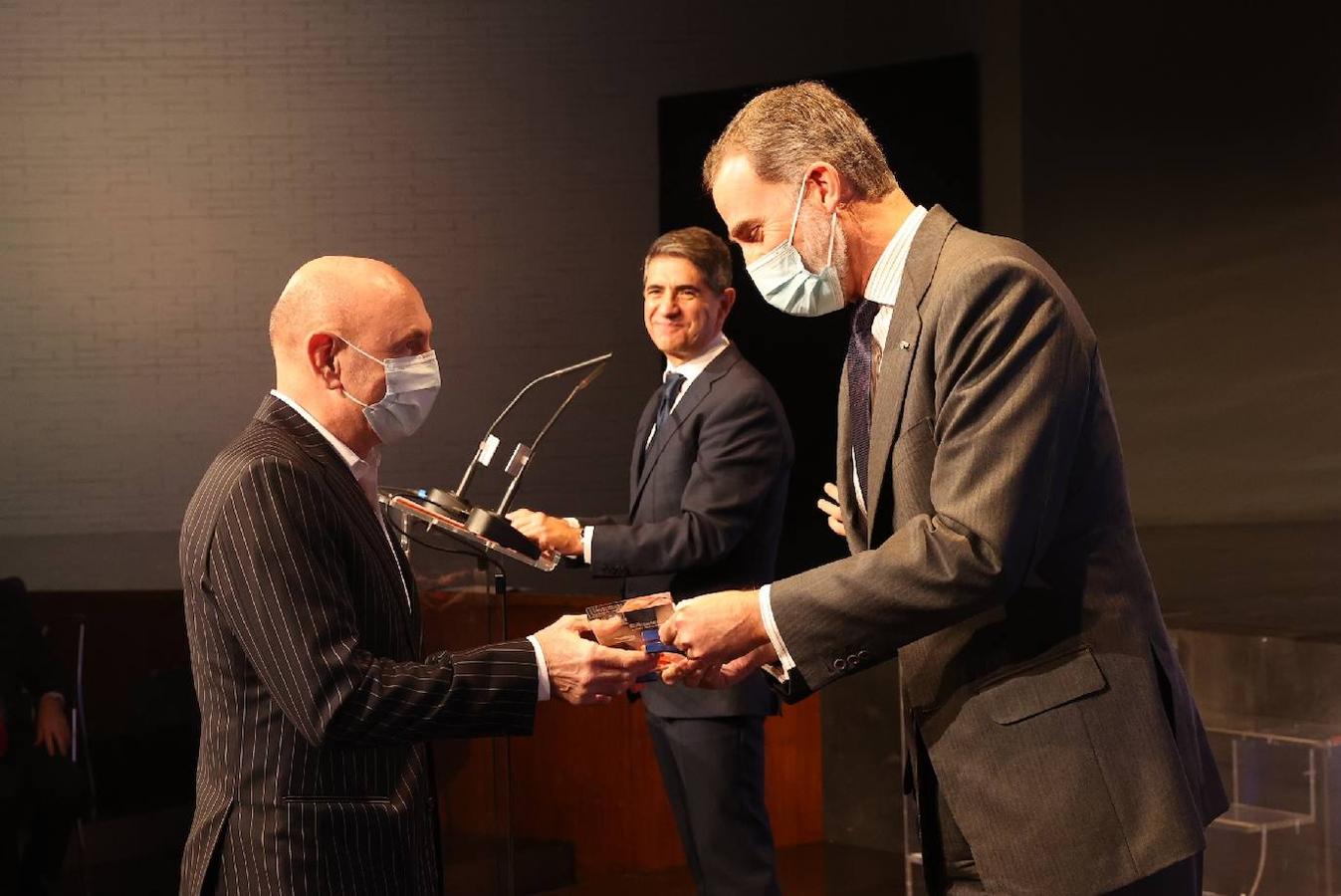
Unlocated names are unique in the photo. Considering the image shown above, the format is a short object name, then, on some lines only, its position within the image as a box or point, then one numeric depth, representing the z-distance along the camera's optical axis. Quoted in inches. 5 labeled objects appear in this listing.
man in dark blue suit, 120.5
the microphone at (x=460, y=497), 113.7
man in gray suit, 61.9
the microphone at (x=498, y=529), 111.0
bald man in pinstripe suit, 67.4
